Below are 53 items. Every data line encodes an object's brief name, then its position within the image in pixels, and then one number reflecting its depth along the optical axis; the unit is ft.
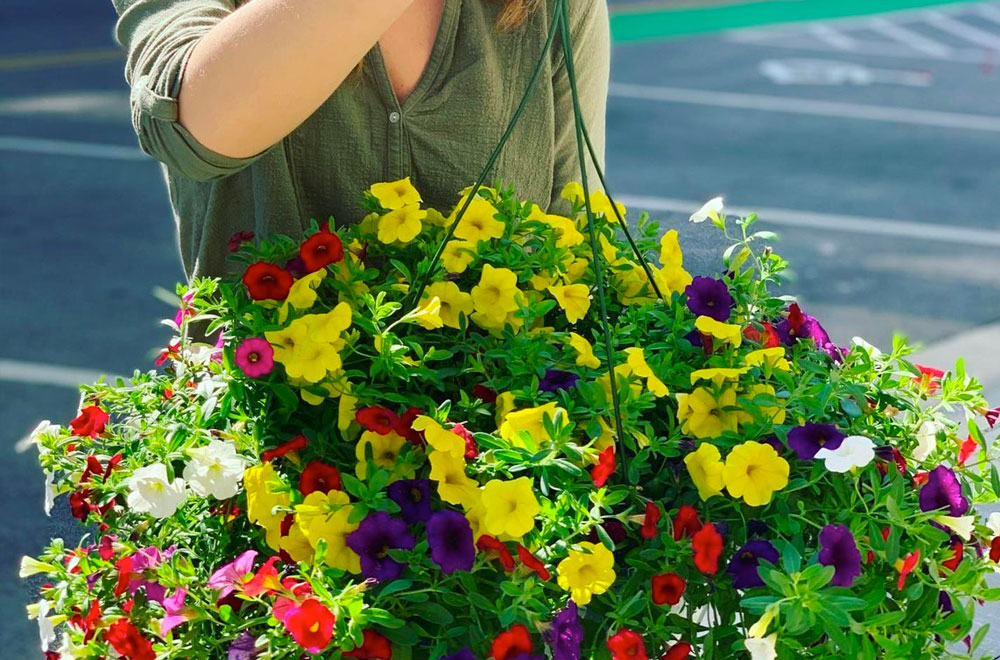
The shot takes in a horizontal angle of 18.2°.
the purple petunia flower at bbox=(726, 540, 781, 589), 5.16
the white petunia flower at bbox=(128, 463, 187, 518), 5.26
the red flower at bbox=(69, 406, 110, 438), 5.52
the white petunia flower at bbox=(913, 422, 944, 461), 5.45
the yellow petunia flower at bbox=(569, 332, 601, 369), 5.40
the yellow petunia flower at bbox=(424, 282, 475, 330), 5.44
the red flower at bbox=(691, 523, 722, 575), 5.15
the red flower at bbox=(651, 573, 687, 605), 5.15
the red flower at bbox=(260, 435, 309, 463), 5.27
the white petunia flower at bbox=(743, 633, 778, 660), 5.07
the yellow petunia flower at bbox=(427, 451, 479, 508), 5.18
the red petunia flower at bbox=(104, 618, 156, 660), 5.17
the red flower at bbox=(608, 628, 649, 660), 5.09
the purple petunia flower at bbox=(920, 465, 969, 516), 5.30
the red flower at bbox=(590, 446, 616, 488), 5.17
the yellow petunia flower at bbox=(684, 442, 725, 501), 5.22
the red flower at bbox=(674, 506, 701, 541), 5.20
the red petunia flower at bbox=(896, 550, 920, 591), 5.19
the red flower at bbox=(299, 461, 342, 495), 5.24
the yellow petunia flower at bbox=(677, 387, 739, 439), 5.35
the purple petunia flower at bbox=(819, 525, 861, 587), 5.14
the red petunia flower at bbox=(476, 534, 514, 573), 5.13
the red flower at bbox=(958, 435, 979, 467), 5.50
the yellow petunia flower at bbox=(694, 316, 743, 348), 5.42
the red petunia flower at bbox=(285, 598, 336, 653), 4.99
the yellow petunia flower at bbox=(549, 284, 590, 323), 5.50
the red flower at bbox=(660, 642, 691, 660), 5.16
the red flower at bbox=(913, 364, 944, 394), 5.56
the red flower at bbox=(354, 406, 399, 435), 5.25
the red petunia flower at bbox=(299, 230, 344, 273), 5.45
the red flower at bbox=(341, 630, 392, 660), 5.07
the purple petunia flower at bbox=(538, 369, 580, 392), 5.36
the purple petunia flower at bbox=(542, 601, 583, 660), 5.09
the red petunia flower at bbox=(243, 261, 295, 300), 5.41
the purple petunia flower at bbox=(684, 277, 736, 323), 5.52
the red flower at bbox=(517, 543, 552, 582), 5.10
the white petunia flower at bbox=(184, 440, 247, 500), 5.24
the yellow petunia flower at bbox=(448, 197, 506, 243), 5.56
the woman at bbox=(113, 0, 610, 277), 5.37
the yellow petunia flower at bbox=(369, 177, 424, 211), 5.57
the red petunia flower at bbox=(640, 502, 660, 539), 5.17
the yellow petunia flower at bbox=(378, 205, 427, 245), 5.52
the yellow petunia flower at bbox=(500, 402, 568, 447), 5.24
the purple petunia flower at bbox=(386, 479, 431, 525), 5.20
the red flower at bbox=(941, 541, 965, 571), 5.37
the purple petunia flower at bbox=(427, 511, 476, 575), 5.10
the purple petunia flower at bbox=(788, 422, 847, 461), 5.26
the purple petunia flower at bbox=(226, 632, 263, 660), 5.09
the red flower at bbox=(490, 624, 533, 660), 5.07
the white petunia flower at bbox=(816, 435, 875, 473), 5.19
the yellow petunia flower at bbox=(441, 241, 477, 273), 5.51
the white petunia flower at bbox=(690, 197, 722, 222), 5.80
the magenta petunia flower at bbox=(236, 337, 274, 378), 5.26
